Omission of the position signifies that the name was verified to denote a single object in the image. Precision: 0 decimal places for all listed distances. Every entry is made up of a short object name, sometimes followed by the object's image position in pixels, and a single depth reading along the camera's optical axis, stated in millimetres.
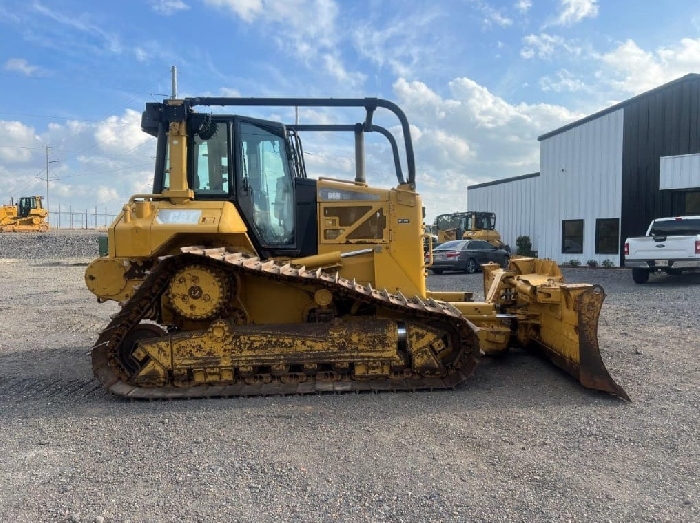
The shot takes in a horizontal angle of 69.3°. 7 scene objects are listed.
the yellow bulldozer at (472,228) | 26750
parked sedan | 19891
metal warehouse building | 18094
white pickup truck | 13719
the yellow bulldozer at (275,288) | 4926
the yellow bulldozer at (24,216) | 41406
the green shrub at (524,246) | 27262
